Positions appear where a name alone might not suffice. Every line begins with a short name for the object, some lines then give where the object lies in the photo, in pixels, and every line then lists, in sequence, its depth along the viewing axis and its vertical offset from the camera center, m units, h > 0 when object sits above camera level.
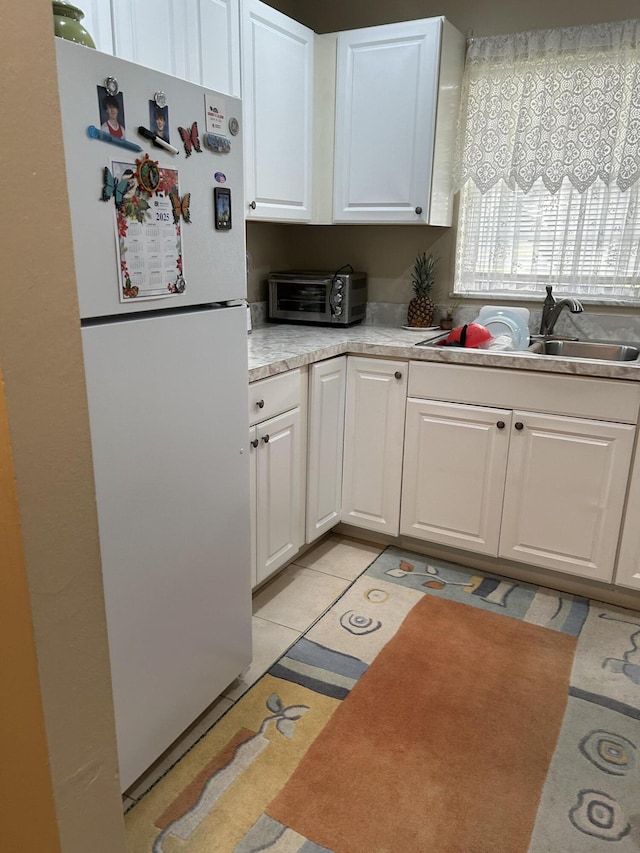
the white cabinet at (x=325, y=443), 2.53 -0.79
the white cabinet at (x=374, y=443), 2.66 -0.81
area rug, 1.52 -1.32
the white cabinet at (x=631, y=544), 2.29 -1.03
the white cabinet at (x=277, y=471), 2.18 -0.79
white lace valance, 2.56 +0.55
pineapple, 3.05 -0.24
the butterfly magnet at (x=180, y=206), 1.42 +0.07
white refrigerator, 1.26 -0.29
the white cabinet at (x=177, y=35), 1.75 +0.58
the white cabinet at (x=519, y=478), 2.34 -0.86
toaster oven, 2.94 -0.25
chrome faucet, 2.67 -0.26
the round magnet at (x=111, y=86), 1.22 +0.28
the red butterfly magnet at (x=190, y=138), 1.43 +0.22
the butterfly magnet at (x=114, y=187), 1.25 +0.10
